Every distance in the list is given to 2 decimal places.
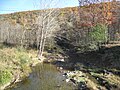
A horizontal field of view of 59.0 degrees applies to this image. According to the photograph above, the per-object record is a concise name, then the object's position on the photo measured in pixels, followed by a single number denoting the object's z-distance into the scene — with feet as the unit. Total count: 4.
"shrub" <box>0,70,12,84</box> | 25.09
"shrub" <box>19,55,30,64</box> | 35.33
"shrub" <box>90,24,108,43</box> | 55.36
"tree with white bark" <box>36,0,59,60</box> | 51.81
